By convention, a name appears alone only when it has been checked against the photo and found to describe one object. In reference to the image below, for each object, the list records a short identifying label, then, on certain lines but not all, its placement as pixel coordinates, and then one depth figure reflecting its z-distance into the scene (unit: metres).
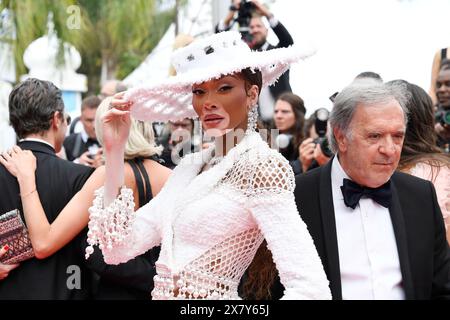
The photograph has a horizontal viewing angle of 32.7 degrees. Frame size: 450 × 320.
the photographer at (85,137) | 6.45
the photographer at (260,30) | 5.64
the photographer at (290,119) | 5.90
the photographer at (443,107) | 5.09
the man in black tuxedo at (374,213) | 3.03
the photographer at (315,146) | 4.97
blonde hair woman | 3.87
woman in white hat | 2.68
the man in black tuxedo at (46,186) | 3.94
